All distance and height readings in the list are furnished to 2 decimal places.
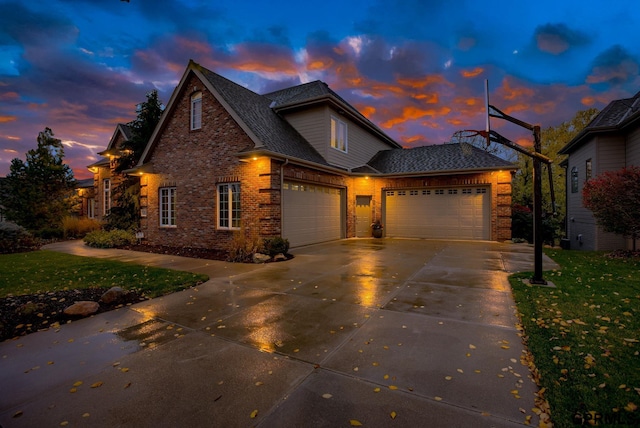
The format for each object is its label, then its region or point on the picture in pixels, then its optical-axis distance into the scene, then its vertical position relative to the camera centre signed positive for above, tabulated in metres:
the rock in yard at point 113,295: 5.28 -1.52
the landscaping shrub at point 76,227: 17.23 -0.82
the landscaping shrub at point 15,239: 12.45 -1.16
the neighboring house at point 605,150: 10.49 +2.36
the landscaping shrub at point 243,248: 9.74 -1.23
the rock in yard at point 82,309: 4.71 -1.58
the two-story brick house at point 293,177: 11.30 +1.63
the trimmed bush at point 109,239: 13.48 -1.22
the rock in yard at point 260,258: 9.30 -1.49
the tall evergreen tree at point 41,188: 17.52 +1.67
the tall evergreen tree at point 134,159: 15.62 +2.98
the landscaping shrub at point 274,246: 9.78 -1.15
